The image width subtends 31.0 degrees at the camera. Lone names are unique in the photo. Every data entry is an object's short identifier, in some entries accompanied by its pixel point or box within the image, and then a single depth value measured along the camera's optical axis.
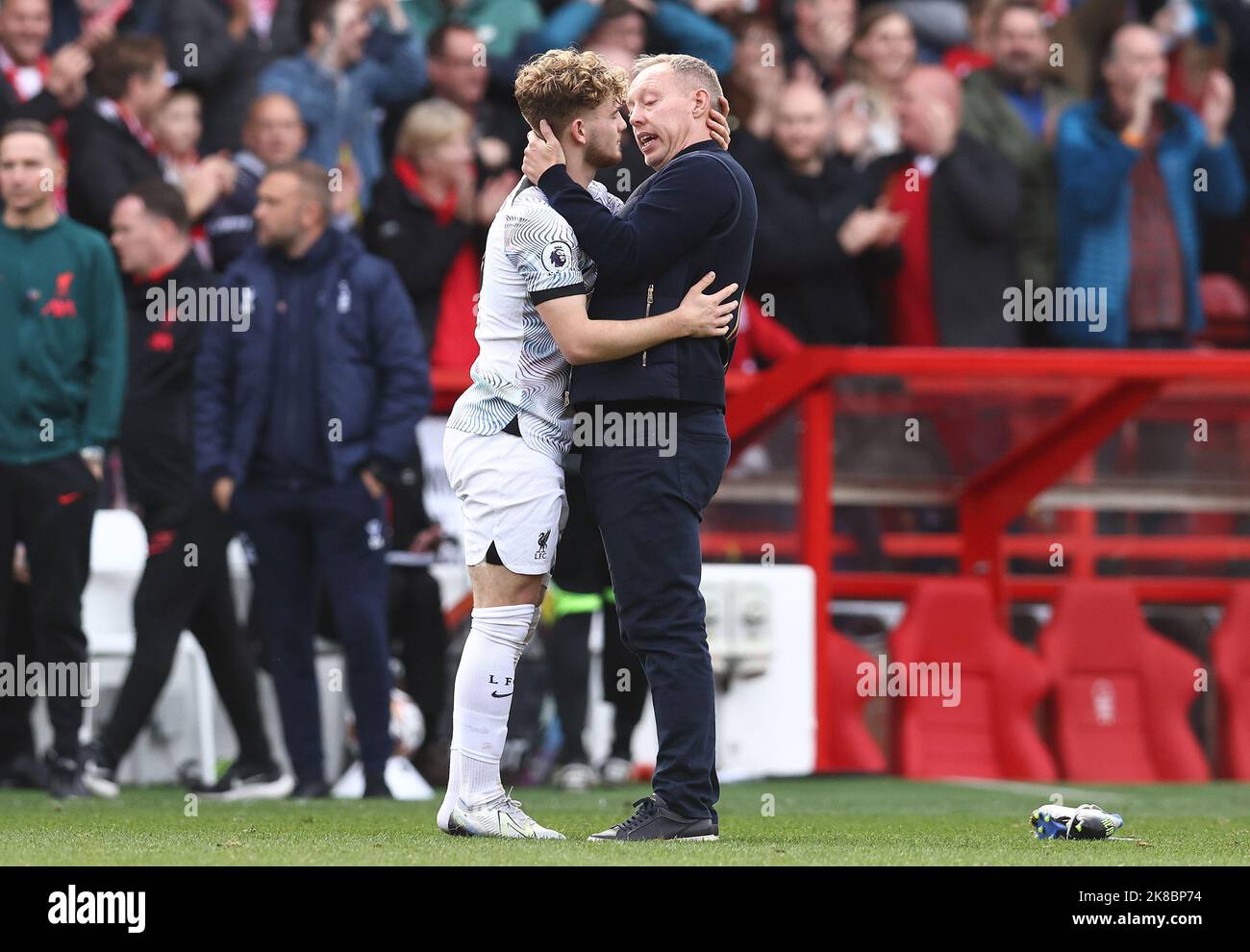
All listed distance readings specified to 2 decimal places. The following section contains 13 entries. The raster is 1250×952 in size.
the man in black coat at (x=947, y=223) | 11.89
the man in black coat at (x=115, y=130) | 10.55
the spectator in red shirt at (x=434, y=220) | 11.14
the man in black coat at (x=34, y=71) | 10.66
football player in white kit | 6.16
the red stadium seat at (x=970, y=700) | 11.11
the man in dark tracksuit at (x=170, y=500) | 9.40
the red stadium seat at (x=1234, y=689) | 11.55
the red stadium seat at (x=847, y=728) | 10.95
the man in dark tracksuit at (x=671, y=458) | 6.05
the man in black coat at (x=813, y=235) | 11.51
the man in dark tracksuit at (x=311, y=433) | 9.06
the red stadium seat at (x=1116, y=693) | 11.41
